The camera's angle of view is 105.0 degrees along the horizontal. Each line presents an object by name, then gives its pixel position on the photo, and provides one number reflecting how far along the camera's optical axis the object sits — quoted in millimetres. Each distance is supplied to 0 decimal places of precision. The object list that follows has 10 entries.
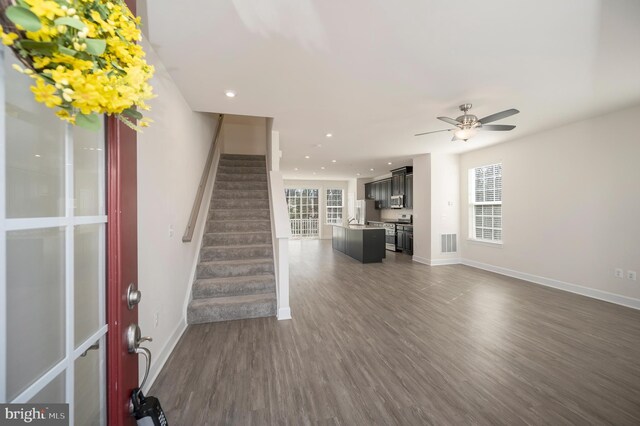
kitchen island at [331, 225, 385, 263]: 6188
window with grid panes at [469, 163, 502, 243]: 5221
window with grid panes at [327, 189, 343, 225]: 11398
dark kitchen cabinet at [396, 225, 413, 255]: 7320
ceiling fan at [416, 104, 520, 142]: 3014
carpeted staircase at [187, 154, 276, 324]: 2951
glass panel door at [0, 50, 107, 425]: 601
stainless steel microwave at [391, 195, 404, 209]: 7785
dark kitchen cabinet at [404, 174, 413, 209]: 7324
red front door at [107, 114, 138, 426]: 830
